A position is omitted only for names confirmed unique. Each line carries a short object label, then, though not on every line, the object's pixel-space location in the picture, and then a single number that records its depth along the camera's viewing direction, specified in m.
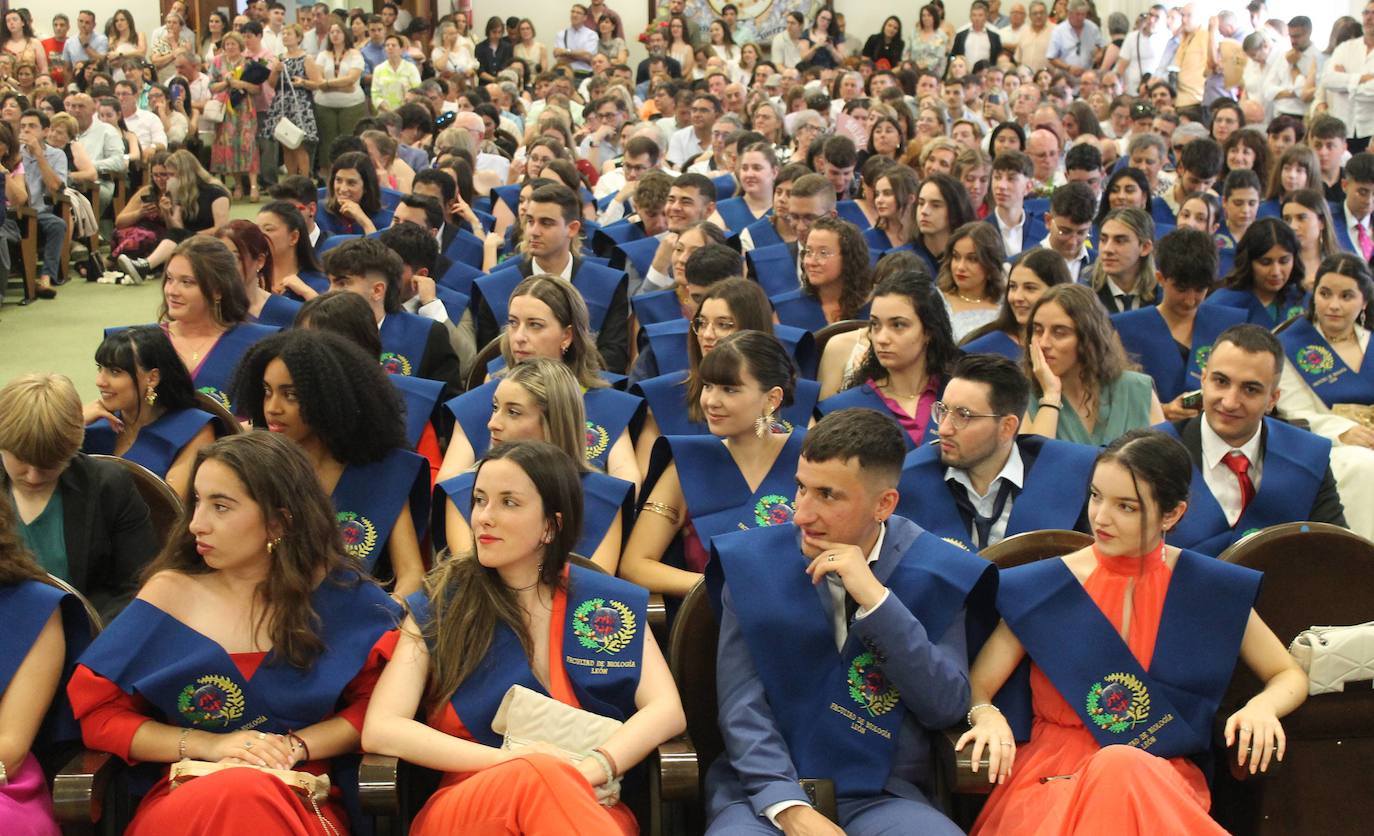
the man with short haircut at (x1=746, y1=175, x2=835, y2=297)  5.81
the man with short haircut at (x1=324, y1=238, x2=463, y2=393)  4.71
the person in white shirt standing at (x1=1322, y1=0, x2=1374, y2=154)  11.21
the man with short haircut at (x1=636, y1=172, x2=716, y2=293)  6.12
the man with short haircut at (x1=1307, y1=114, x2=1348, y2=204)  7.94
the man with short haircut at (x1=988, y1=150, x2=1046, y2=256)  6.68
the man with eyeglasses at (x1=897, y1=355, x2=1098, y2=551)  3.23
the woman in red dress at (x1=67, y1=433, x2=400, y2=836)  2.58
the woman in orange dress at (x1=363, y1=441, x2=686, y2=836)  2.57
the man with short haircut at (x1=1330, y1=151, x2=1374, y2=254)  6.77
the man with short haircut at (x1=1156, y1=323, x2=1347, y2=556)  3.38
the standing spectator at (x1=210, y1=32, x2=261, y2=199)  12.43
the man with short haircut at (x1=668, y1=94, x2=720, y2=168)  9.79
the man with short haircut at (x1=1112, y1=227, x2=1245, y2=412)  4.81
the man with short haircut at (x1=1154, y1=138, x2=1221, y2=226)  7.11
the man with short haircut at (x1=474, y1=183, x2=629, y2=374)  5.34
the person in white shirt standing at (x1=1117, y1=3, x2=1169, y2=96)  14.62
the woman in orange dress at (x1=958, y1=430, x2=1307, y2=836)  2.66
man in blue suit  2.63
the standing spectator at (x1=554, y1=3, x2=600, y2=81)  16.66
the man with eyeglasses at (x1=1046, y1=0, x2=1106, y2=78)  15.60
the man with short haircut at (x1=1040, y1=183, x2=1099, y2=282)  5.81
